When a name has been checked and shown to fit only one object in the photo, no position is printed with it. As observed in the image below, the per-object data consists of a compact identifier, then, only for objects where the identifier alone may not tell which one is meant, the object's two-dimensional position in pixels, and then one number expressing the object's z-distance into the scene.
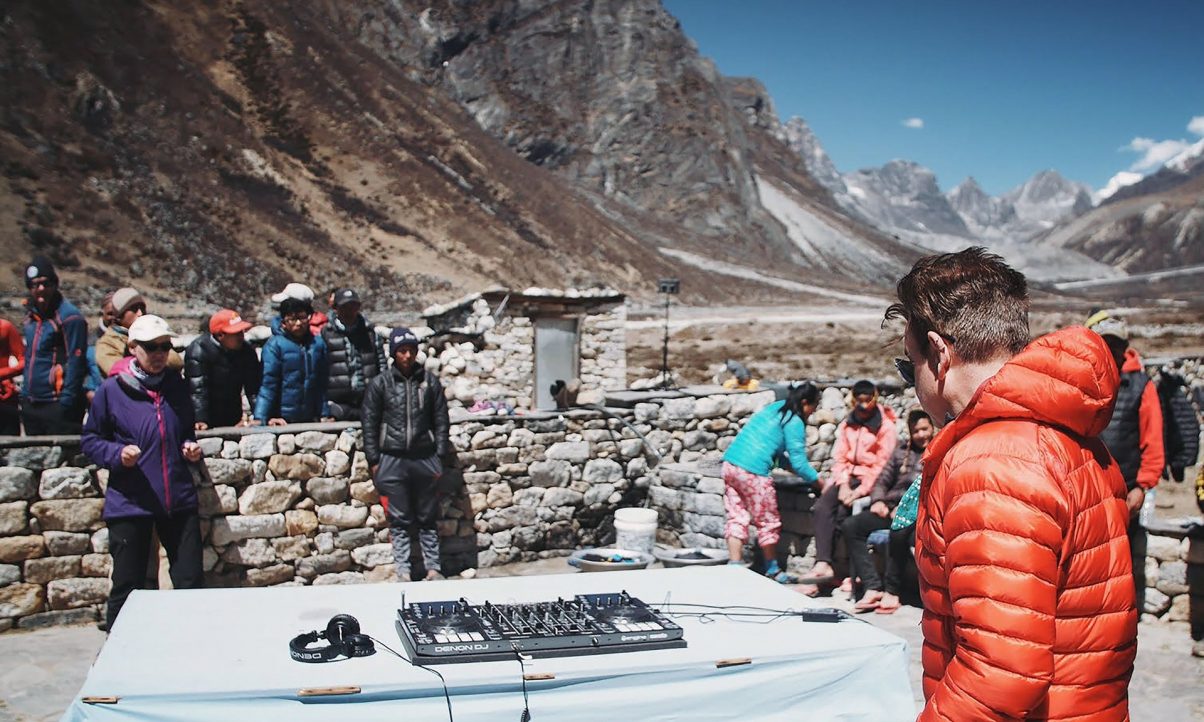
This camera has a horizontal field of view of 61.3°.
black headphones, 3.63
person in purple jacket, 5.41
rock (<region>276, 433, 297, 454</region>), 6.86
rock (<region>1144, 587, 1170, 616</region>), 6.46
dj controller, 3.65
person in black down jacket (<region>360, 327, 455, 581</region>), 6.95
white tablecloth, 3.37
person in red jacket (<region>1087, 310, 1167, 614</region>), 6.45
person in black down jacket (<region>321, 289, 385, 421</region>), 7.83
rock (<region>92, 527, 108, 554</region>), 6.20
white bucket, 7.44
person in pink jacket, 7.24
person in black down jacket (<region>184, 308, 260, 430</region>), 6.92
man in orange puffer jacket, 1.92
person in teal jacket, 7.30
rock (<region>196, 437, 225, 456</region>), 6.57
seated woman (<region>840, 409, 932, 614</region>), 6.79
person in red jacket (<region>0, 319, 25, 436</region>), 6.87
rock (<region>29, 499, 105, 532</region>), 6.08
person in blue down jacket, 7.27
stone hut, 14.30
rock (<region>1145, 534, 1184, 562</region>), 6.41
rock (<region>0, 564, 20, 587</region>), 5.94
